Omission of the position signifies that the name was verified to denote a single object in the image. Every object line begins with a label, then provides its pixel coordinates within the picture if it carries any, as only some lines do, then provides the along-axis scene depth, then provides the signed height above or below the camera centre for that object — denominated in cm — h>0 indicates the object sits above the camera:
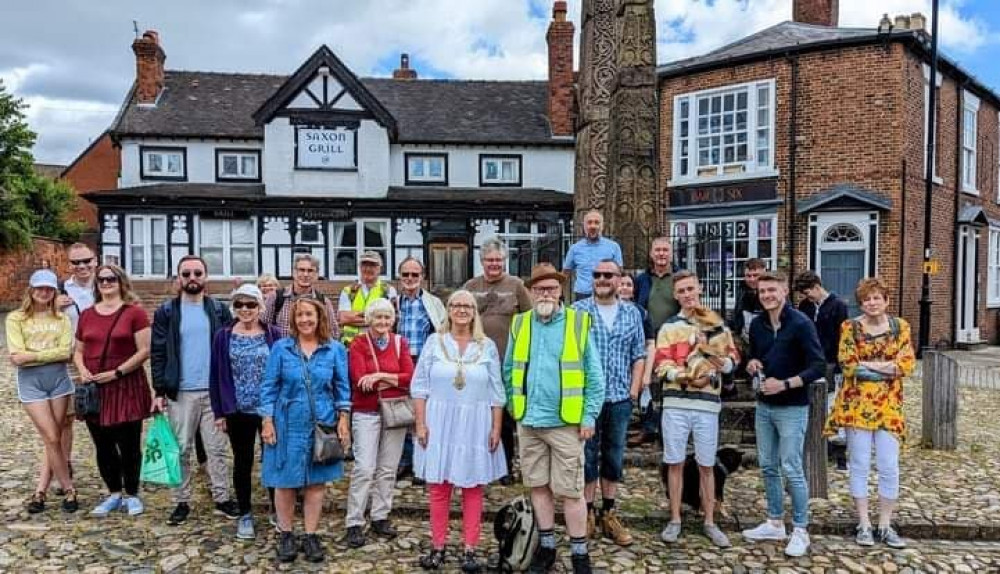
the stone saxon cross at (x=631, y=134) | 639 +130
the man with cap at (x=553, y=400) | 404 -75
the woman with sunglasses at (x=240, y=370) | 464 -66
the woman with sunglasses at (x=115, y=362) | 490 -64
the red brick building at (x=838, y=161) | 1473 +265
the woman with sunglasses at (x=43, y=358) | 500 -63
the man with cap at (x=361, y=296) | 572 -20
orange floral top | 465 -77
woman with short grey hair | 453 -80
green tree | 2464 +312
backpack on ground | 414 -160
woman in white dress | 417 -89
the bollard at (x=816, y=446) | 532 -135
